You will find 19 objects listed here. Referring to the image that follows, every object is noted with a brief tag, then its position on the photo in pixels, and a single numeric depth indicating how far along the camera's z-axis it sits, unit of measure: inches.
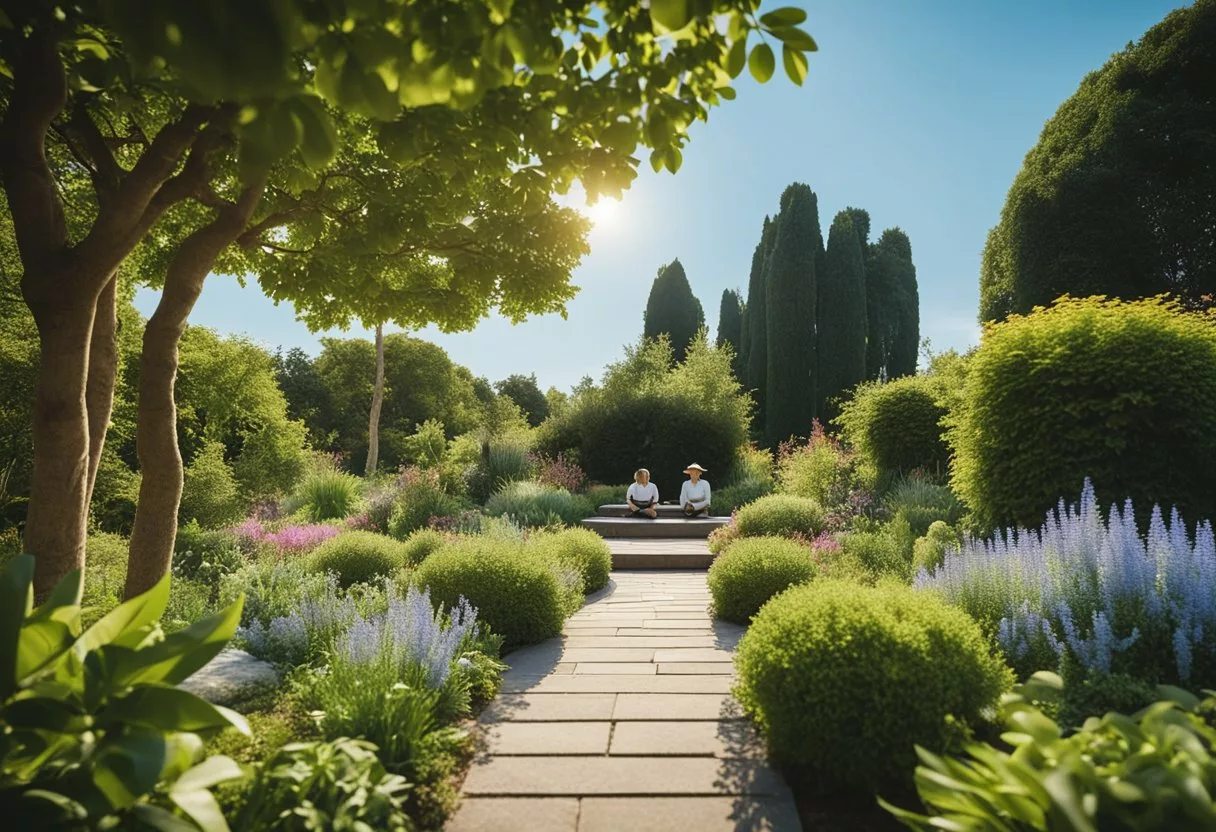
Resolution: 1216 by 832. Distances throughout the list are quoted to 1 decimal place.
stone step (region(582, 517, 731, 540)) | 459.2
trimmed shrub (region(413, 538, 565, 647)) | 203.2
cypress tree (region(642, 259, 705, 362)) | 1342.3
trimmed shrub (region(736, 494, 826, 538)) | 357.7
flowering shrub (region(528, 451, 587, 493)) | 613.0
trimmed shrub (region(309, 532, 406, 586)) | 266.7
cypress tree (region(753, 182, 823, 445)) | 1090.1
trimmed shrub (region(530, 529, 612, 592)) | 282.4
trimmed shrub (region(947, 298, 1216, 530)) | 213.6
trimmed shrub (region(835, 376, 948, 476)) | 474.3
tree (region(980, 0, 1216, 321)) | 555.8
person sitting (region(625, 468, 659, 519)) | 510.6
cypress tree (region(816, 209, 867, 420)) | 1092.5
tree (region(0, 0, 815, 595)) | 55.4
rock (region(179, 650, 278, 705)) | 123.7
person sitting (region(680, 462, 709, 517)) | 501.0
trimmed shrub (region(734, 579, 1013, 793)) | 106.5
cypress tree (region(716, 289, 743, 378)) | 1507.1
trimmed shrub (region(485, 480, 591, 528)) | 430.3
